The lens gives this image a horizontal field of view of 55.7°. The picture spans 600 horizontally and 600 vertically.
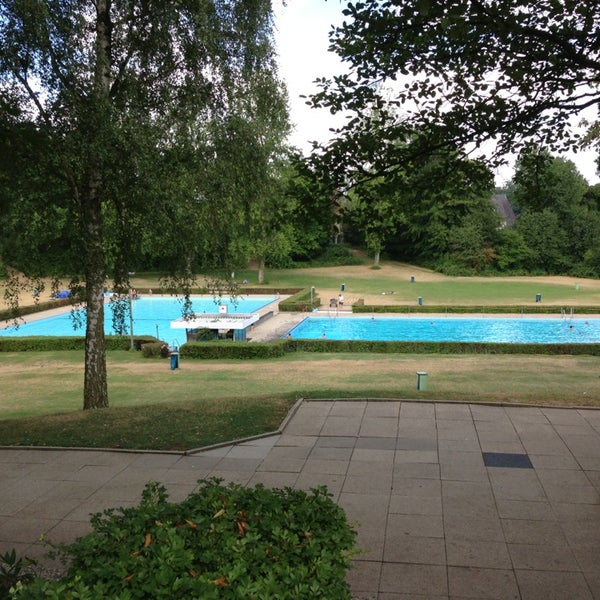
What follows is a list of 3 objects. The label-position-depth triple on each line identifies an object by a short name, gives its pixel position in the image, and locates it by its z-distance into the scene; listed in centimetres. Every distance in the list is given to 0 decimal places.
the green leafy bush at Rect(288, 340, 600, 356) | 2314
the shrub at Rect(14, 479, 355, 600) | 272
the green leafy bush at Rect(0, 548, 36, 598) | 300
